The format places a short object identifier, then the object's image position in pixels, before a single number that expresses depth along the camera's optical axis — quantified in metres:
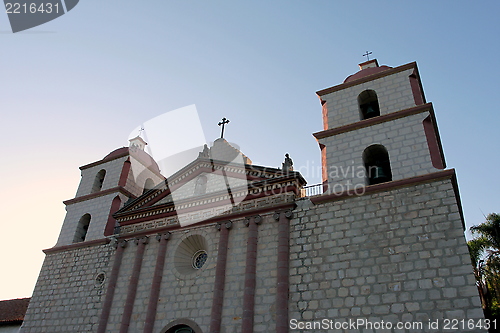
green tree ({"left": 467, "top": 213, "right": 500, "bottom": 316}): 17.82
